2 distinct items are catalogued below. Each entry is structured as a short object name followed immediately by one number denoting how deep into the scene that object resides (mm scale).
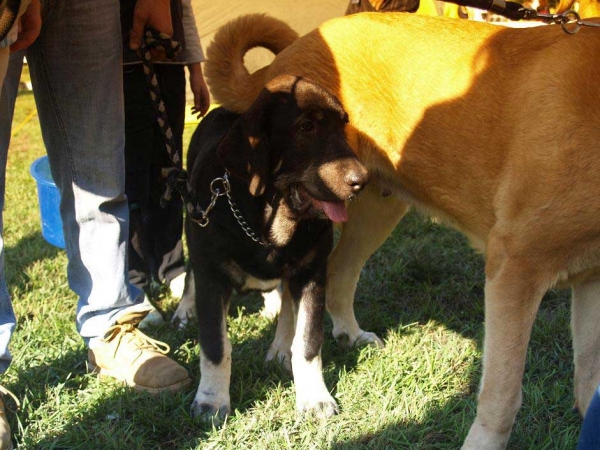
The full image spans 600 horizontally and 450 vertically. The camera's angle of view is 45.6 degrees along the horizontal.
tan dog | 2158
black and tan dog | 2367
